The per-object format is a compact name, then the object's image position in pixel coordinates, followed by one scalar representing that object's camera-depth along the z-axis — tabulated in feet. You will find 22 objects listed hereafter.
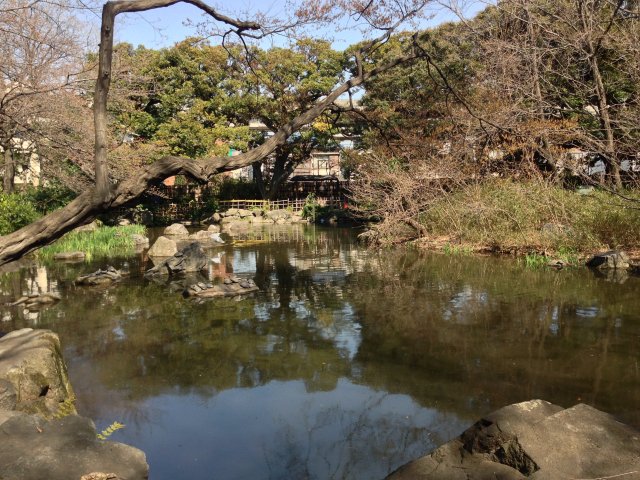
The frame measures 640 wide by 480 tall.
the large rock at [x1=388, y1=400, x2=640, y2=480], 10.11
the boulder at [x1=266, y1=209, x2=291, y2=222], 85.51
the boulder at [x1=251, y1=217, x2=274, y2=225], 83.57
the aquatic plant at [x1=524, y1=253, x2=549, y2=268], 39.42
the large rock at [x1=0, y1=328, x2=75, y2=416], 14.82
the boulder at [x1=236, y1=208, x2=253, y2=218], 86.89
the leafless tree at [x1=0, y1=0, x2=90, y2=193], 30.76
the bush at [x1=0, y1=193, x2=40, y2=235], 45.80
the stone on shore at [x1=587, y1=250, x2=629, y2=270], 36.68
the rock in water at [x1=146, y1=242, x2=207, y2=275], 40.11
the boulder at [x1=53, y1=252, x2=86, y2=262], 46.09
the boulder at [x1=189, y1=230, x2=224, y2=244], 59.31
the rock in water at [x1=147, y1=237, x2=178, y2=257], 48.57
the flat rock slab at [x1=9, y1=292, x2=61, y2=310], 30.58
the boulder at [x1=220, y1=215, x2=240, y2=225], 83.17
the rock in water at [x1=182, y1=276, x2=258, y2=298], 32.81
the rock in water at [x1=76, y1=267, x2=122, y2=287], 36.37
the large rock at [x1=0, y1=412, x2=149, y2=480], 8.95
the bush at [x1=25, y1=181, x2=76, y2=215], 62.59
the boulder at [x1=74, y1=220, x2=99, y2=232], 59.21
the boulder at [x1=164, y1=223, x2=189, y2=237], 68.85
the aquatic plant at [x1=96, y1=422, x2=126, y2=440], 15.34
